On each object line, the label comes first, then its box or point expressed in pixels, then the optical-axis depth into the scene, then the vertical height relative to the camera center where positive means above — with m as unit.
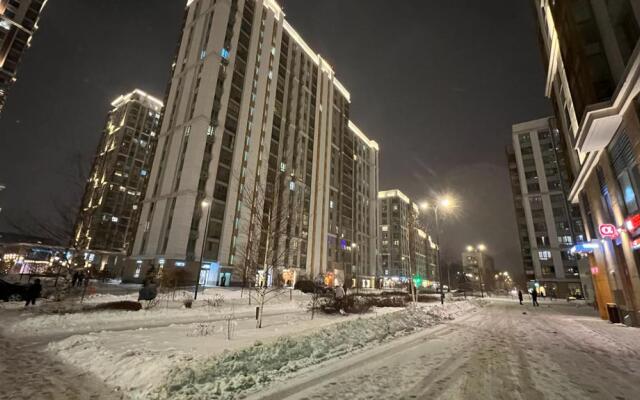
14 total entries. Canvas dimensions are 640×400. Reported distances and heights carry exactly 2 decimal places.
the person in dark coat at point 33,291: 15.91 -1.46
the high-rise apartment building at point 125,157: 77.50 +33.36
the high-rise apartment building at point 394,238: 110.62 +17.88
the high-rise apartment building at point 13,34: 69.12 +57.71
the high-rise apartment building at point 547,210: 63.91 +18.52
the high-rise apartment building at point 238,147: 44.78 +24.80
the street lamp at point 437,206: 20.55 +5.97
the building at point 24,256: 47.16 +1.77
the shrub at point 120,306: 15.06 -1.96
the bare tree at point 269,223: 13.06 +2.62
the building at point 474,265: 118.97 +9.92
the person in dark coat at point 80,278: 23.89 -1.03
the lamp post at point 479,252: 63.19 +10.04
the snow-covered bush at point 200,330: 8.87 -1.92
